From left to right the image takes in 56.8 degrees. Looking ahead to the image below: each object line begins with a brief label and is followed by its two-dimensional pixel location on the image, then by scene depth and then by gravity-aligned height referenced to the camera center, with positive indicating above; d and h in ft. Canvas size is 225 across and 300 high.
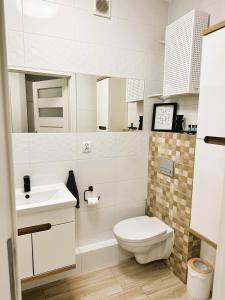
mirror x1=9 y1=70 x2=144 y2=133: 5.65 +0.51
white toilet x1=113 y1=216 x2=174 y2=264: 6.04 -3.43
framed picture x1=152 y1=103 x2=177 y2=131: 6.86 +0.11
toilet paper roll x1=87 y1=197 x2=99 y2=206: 6.41 -2.49
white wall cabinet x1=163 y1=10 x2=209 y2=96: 5.59 +1.95
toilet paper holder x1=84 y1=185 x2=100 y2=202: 6.68 -2.21
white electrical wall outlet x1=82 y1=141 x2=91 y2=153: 6.45 -0.85
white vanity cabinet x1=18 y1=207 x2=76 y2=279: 4.76 -2.91
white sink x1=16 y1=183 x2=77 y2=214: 4.71 -1.98
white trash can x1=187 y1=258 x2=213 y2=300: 5.57 -4.29
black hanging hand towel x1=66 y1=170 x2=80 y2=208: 6.22 -1.95
